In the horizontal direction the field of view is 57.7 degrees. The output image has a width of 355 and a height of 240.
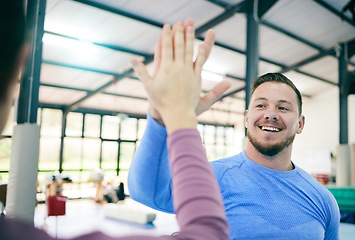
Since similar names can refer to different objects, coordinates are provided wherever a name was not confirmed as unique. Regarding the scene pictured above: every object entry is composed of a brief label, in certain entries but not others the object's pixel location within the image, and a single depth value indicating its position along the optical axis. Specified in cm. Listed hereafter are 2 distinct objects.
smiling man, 124
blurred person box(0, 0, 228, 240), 42
